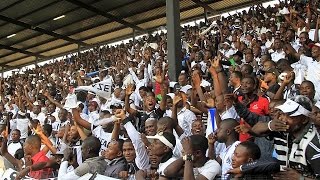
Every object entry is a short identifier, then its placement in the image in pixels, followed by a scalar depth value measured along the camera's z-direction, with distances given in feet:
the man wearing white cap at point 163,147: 13.08
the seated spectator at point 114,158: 13.56
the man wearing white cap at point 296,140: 9.87
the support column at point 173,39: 30.66
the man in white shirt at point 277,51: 27.92
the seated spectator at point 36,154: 15.88
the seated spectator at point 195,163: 11.24
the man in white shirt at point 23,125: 27.57
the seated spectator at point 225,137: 13.21
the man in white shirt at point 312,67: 20.38
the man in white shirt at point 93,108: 25.27
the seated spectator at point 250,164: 9.88
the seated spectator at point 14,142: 22.03
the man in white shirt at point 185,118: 18.86
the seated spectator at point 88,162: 13.53
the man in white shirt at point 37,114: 32.30
